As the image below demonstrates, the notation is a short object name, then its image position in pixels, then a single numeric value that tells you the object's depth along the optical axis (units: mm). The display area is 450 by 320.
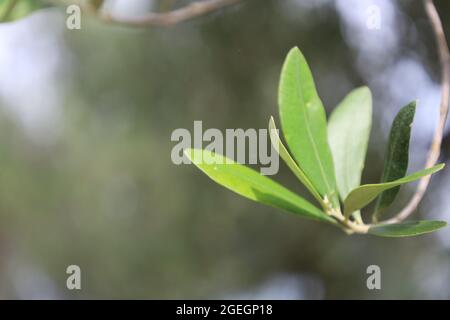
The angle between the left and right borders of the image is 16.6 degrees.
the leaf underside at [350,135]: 455
